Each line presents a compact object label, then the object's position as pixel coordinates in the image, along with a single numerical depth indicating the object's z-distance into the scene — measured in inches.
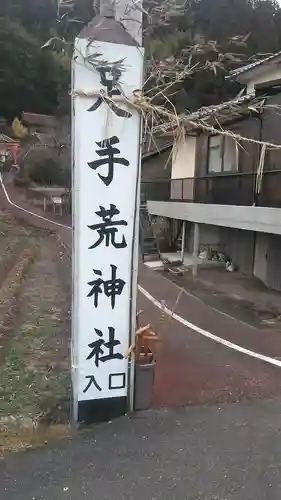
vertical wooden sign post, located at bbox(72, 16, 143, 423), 153.1
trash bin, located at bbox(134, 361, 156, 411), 178.9
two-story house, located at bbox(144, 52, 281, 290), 437.1
